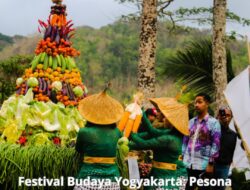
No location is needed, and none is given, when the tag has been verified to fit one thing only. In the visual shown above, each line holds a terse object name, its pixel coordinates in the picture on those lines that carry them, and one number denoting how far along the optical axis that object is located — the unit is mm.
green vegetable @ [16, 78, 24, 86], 9899
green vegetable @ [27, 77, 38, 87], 9423
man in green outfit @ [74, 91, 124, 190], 6840
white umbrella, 8968
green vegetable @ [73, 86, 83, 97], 9821
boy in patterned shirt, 8493
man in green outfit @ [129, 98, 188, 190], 7165
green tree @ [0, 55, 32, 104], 19104
